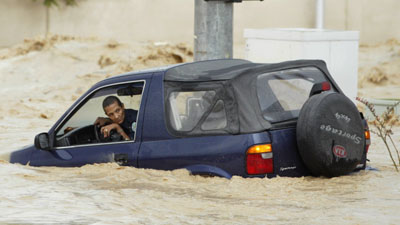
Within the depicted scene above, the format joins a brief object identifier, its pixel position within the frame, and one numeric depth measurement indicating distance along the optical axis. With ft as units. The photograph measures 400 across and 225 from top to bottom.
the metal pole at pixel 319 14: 127.54
